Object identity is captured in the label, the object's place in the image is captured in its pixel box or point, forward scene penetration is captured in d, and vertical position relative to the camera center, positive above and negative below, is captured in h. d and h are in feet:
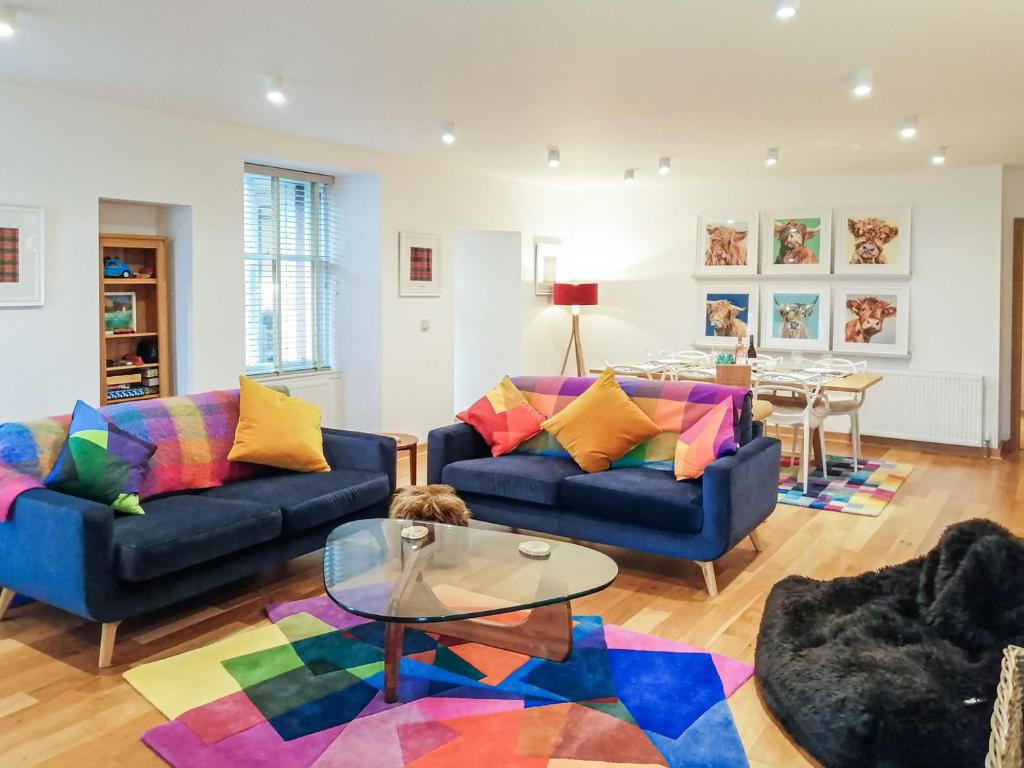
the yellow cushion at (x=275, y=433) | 14.03 -1.50
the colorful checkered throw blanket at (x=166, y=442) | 11.50 -1.48
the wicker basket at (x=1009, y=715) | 6.29 -2.76
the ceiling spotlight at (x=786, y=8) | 10.38 +4.07
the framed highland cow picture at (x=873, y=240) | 24.86 +3.07
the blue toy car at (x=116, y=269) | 17.43 +1.49
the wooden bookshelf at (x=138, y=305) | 17.69 +0.77
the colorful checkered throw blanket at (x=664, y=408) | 14.58 -1.10
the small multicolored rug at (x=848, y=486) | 18.52 -3.27
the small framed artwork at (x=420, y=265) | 23.25 +2.16
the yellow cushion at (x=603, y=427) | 14.69 -1.42
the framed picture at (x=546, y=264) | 28.48 +2.68
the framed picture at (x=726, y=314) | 27.30 +0.98
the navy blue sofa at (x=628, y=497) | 12.85 -2.41
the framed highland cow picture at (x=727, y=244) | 27.12 +3.20
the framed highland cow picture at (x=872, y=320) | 25.09 +0.75
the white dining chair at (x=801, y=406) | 19.53 -1.45
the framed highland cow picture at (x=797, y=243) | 25.96 +3.10
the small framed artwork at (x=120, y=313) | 17.67 +0.61
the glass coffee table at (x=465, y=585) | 8.98 -2.66
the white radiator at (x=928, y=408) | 24.16 -1.78
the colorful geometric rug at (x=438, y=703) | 8.55 -3.96
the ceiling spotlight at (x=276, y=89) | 14.56 +4.35
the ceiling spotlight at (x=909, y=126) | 17.06 +4.40
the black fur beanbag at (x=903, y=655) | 8.37 -3.44
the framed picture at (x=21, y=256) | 15.16 +1.51
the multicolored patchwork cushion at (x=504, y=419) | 15.96 -1.40
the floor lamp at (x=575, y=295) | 28.40 +1.61
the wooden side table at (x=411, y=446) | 17.21 -2.04
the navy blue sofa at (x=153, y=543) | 10.19 -2.57
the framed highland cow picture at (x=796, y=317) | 26.13 +0.87
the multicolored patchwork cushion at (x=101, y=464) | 11.37 -1.64
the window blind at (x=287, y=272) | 21.49 +1.84
